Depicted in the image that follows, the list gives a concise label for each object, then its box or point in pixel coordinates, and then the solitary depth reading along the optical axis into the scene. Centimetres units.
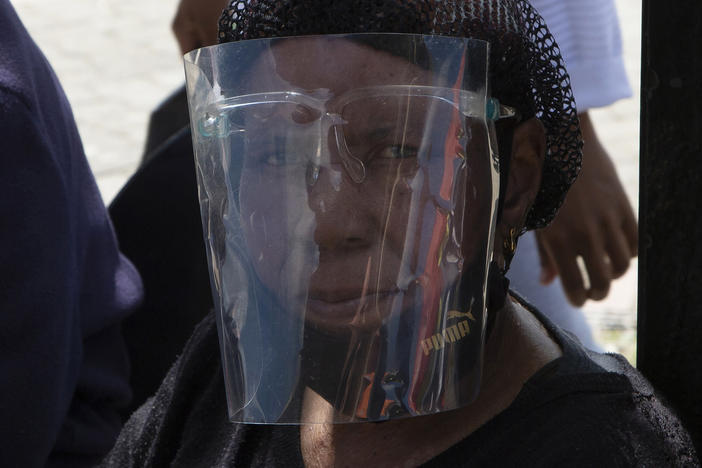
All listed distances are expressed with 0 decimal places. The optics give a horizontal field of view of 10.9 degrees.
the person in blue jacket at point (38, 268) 208
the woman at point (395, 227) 191
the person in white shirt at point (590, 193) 224
